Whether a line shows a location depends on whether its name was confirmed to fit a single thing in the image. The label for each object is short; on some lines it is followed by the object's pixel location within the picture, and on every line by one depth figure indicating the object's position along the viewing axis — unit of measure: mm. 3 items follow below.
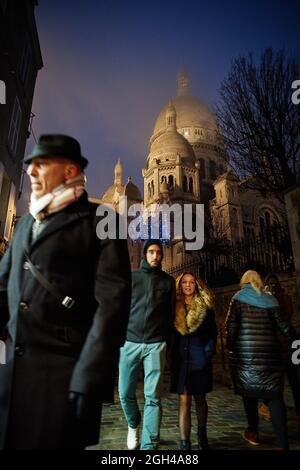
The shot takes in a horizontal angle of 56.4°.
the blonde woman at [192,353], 3549
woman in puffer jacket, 3484
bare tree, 10328
